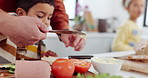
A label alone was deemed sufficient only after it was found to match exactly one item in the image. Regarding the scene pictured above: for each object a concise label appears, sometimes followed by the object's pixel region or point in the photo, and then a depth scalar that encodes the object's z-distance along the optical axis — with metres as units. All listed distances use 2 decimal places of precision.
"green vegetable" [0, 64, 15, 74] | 0.80
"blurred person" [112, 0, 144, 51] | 2.36
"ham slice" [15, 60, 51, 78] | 0.68
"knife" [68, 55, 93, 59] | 1.05
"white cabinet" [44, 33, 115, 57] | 2.14
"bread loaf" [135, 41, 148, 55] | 1.12
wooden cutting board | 0.75
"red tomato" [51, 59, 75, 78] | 0.73
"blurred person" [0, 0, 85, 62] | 1.00
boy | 1.00
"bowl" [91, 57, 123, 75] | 0.77
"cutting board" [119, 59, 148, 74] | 0.90
